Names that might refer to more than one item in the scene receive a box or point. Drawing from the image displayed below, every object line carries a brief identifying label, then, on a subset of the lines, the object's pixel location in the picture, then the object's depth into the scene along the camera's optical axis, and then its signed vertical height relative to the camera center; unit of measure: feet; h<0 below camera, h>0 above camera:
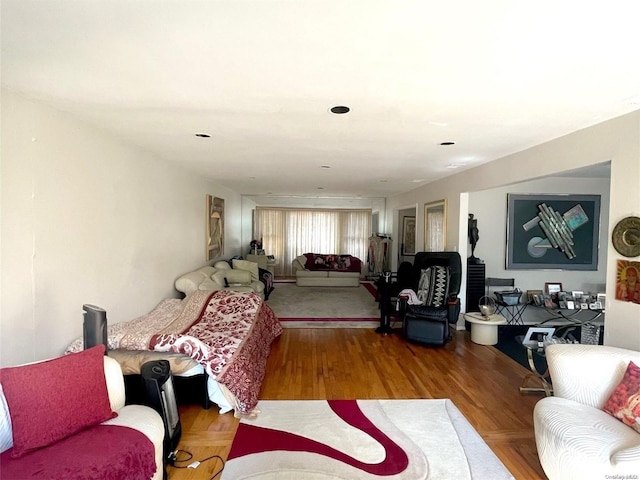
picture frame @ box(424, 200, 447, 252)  17.53 +0.31
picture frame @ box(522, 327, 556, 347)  9.98 -3.34
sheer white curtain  32.73 -0.22
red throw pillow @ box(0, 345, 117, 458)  4.98 -2.77
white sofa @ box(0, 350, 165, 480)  4.63 -3.34
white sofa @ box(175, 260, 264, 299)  14.20 -2.48
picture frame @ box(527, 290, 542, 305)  15.48 -3.02
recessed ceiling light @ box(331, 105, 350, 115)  7.02 +2.63
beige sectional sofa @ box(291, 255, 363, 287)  26.96 -3.92
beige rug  17.13 -4.74
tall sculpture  16.62 -0.19
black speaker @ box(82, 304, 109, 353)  7.02 -2.11
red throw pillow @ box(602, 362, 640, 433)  5.91 -3.10
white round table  13.76 -4.09
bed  8.60 -3.27
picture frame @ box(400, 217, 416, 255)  26.55 -0.41
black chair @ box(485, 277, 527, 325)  16.11 -3.23
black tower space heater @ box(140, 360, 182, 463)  6.97 -3.66
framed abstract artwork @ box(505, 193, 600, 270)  16.57 +0.04
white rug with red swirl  6.67 -4.87
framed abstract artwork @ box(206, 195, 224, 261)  18.48 +0.14
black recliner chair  13.64 -3.01
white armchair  5.27 -3.48
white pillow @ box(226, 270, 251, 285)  18.63 -2.67
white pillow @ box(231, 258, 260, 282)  20.43 -2.31
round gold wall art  7.02 -0.09
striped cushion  14.44 -2.49
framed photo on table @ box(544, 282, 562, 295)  15.83 -2.72
